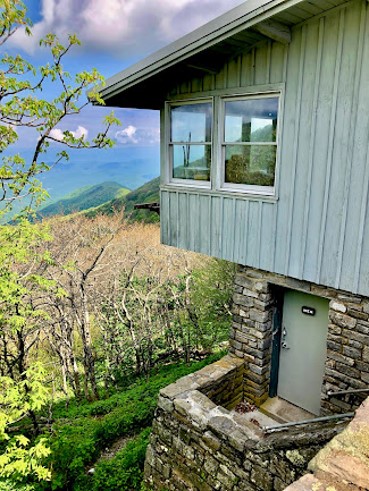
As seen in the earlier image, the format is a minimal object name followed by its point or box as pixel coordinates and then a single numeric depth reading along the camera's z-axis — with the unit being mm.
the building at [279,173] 3920
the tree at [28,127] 4570
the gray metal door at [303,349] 5086
